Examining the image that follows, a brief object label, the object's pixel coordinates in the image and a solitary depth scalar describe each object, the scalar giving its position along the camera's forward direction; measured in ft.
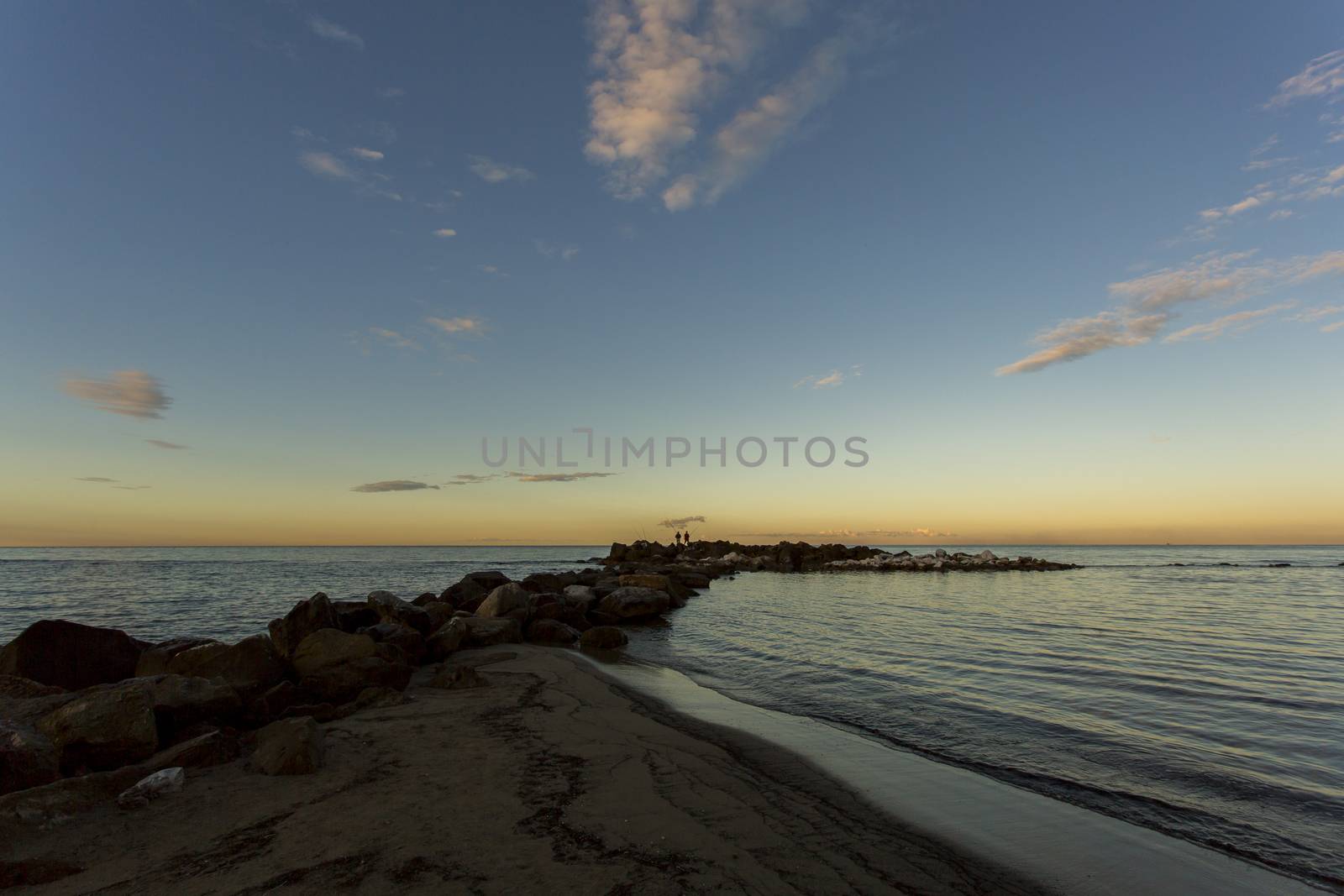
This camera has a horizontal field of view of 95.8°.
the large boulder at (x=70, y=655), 28.71
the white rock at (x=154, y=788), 17.83
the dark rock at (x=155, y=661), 30.42
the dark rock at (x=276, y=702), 26.95
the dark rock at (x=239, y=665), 28.91
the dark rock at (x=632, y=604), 76.74
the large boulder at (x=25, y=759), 17.88
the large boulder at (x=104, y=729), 20.47
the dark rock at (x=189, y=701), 24.02
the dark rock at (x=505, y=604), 57.77
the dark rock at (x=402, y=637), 40.22
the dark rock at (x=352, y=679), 30.63
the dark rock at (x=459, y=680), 34.45
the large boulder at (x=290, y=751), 20.45
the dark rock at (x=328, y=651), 31.58
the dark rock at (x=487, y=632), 49.52
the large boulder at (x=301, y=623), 33.50
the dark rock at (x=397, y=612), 45.85
